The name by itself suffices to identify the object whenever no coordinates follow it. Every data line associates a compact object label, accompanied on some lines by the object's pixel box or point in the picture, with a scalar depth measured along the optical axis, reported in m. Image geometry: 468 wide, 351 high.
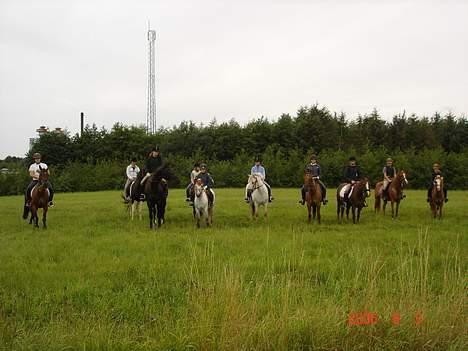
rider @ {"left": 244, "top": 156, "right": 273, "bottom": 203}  18.14
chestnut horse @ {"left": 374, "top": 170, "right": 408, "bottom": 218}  18.50
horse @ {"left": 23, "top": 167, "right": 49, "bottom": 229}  15.14
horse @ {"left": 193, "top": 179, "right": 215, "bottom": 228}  15.43
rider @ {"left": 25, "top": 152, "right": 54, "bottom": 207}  15.51
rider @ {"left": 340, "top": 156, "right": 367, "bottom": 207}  17.53
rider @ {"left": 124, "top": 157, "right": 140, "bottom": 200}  19.13
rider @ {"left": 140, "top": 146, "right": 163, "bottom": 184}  15.88
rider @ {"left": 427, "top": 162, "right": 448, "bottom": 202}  18.25
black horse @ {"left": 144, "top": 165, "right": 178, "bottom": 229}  15.39
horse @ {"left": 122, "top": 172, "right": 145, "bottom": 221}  16.68
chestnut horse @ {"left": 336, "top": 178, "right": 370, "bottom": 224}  17.14
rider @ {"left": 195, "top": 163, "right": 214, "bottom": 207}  16.22
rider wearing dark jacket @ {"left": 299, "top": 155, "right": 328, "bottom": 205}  16.97
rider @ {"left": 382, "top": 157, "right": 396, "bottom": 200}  19.28
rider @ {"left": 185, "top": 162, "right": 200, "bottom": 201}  16.95
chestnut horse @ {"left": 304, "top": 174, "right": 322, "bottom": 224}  16.50
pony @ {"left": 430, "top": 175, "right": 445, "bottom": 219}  17.88
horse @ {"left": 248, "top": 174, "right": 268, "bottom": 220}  17.89
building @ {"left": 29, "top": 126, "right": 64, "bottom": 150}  57.47
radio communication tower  45.51
